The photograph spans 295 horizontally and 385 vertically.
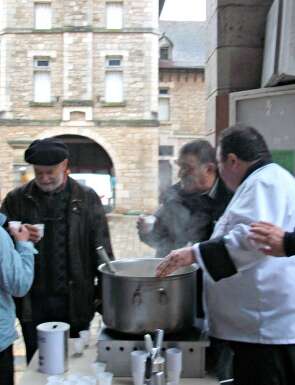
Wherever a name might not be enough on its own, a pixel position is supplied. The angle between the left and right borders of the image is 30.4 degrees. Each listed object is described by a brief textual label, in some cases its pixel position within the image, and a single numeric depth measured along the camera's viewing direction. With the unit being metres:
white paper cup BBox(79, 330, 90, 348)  2.04
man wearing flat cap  2.44
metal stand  1.77
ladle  1.92
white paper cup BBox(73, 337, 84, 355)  1.98
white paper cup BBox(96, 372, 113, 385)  1.64
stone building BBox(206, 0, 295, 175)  2.80
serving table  1.76
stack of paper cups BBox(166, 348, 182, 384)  1.68
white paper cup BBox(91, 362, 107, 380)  1.72
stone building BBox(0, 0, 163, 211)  18.83
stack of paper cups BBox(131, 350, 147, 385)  1.66
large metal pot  1.72
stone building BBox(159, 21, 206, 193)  22.05
